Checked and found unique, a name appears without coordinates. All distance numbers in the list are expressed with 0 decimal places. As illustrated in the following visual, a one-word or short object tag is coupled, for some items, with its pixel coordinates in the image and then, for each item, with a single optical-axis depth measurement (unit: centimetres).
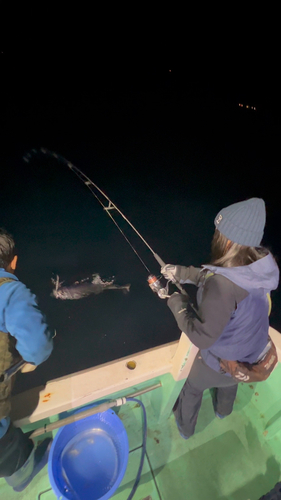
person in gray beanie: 125
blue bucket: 153
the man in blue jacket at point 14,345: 123
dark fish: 391
